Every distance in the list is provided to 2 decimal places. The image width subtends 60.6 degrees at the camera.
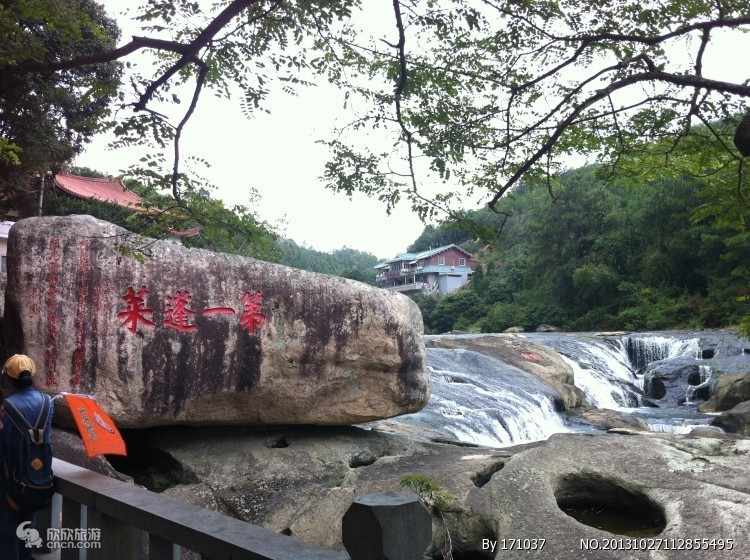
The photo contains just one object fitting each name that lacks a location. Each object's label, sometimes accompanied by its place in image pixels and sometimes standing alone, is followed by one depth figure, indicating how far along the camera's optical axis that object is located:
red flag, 3.08
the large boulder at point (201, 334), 5.55
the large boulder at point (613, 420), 10.64
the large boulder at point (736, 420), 10.50
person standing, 2.91
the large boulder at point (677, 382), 14.27
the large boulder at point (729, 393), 12.59
